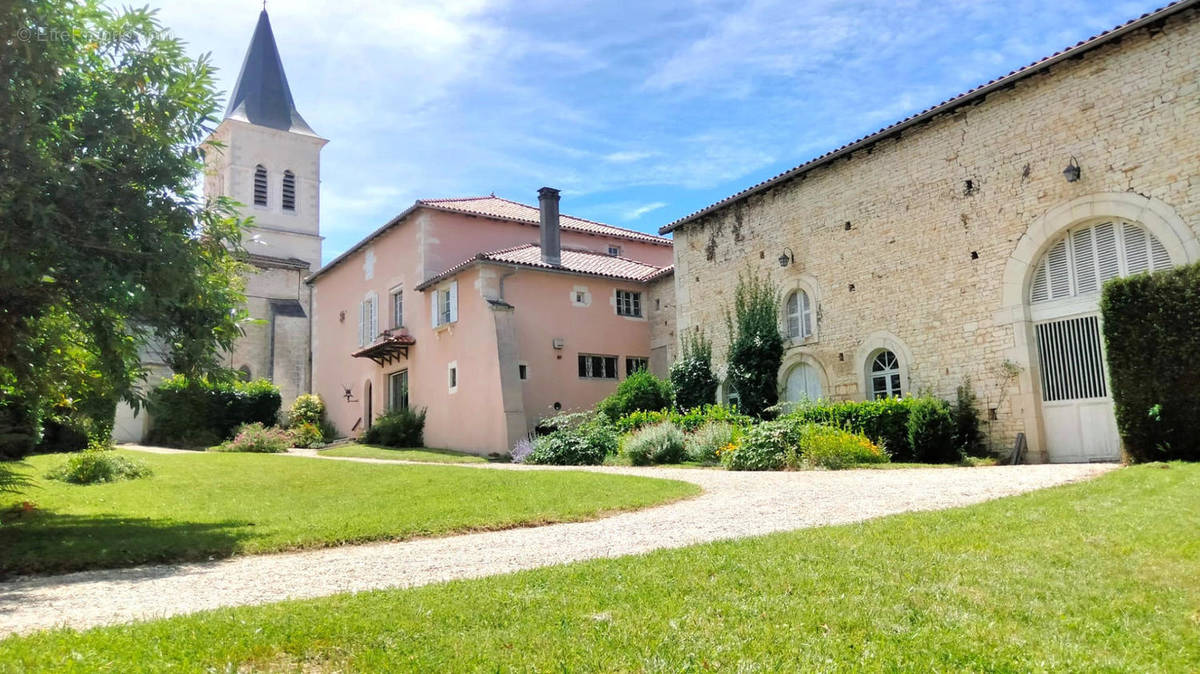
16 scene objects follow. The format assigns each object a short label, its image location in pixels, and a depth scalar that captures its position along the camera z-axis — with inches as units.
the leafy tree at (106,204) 268.7
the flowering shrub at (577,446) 644.1
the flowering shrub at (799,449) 505.0
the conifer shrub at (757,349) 702.5
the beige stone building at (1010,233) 473.1
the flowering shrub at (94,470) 489.4
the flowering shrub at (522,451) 694.2
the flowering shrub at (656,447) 600.4
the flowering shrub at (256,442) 882.8
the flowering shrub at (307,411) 1148.5
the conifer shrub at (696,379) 759.5
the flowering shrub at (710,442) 587.8
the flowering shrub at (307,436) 1031.0
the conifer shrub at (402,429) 930.7
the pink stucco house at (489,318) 825.5
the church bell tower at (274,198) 1365.7
